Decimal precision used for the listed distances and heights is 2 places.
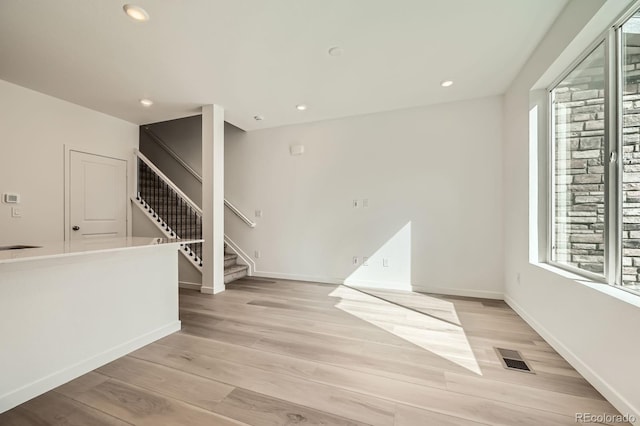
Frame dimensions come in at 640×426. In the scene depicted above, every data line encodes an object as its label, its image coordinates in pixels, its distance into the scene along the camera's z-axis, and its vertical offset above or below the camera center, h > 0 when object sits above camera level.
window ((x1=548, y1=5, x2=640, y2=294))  1.57 +0.38
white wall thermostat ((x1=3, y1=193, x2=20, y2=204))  3.04 +0.17
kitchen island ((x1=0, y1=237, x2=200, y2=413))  1.50 -0.71
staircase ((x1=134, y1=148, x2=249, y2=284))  4.35 +0.03
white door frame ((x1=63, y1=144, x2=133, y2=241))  3.57 +0.40
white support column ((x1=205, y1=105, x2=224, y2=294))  3.64 +0.21
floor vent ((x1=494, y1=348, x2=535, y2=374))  1.84 -1.16
